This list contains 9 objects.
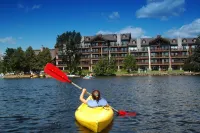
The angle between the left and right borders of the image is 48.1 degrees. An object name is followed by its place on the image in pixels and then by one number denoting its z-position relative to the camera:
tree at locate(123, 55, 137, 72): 95.41
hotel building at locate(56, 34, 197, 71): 104.55
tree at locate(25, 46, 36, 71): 104.55
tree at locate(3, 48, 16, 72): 123.34
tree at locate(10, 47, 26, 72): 103.53
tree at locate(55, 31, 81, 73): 97.81
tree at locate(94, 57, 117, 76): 92.68
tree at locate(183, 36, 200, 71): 89.15
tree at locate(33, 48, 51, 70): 104.61
